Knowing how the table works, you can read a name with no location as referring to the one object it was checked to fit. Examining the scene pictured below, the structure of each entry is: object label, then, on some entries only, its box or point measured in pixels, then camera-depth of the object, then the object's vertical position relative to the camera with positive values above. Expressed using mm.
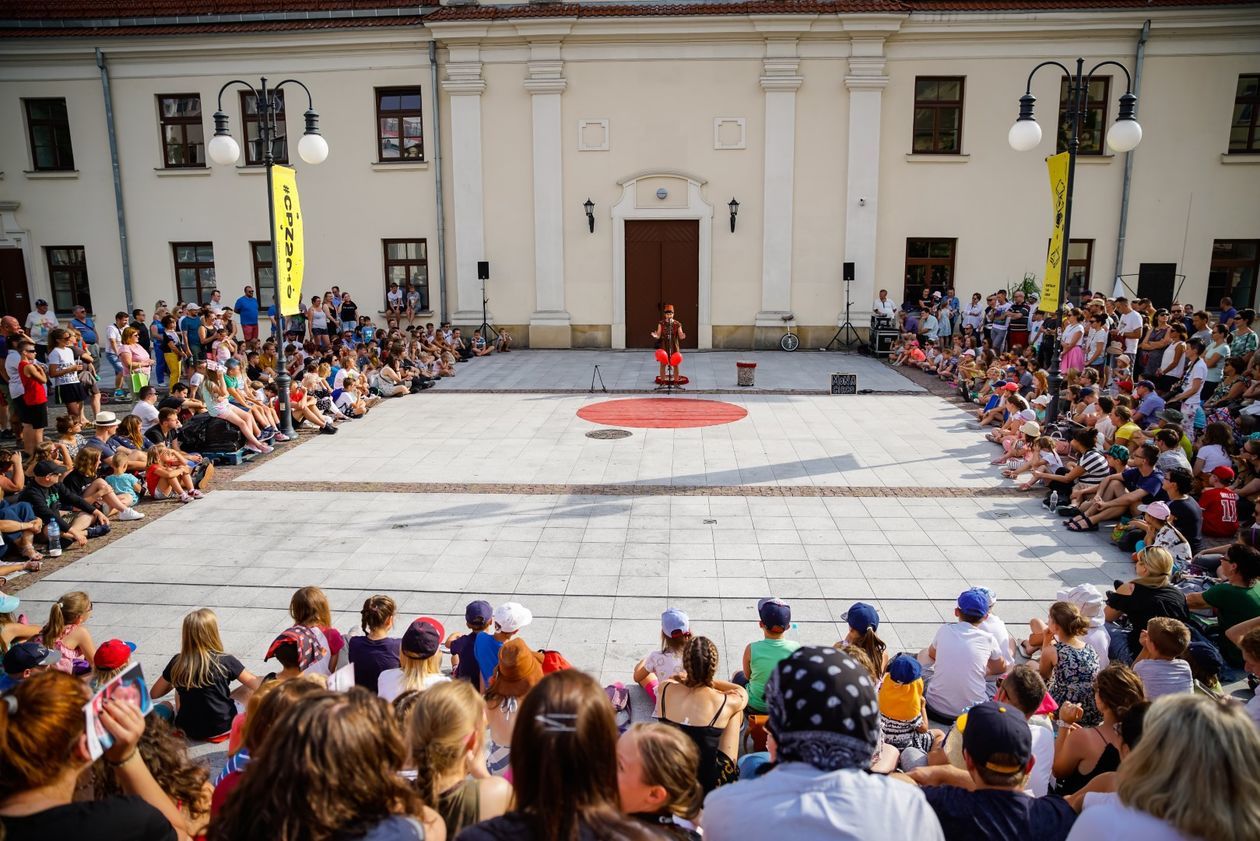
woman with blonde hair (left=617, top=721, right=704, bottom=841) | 2965 -1737
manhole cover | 14008 -2803
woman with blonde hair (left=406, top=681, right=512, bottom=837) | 3049 -1781
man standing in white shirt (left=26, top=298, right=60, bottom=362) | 19047 -1408
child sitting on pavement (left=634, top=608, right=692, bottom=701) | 5504 -2502
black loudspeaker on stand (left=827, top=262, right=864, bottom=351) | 23812 -2019
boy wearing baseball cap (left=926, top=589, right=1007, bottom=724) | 5688 -2624
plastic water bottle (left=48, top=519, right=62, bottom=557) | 9219 -2938
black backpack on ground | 12805 -2551
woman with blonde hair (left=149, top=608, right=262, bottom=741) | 5551 -2675
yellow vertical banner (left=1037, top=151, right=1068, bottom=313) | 12555 +323
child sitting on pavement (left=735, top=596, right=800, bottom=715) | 5430 -2434
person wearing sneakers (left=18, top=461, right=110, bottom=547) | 9305 -2626
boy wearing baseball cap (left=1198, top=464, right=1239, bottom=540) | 8891 -2540
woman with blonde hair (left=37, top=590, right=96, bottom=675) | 6094 -2572
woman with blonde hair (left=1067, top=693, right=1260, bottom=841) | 2553 -1548
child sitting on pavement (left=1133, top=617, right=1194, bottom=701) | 4941 -2276
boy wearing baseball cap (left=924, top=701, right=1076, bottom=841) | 3219 -1989
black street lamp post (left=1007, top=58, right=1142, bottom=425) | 11484 +1643
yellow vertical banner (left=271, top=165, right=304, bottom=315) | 13109 +308
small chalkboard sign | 17359 -2447
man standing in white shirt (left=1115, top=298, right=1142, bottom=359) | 16094 -1289
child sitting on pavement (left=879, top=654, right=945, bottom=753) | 5020 -2576
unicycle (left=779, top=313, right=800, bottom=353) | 23828 -2167
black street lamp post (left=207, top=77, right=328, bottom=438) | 13039 +1627
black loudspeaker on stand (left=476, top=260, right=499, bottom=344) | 23844 -1141
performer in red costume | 17734 -1580
